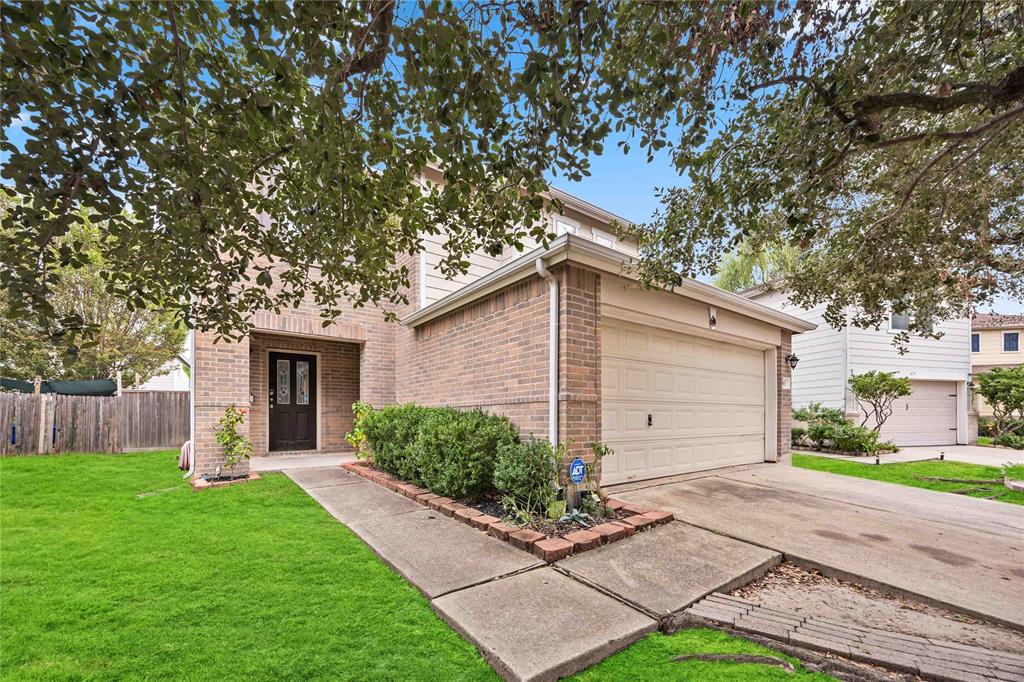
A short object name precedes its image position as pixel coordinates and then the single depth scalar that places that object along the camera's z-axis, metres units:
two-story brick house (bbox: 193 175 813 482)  4.86
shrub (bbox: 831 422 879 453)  10.55
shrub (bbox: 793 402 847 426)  11.37
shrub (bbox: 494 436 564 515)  4.37
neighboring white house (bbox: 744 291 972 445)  12.13
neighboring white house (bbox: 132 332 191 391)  17.47
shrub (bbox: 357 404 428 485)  5.92
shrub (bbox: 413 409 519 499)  4.87
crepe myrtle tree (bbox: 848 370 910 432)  10.70
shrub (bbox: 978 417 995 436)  14.82
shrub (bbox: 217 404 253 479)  6.37
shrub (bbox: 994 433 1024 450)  12.27
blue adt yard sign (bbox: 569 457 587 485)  4.30
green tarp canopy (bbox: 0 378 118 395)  10.96
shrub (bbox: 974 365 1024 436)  12.26
